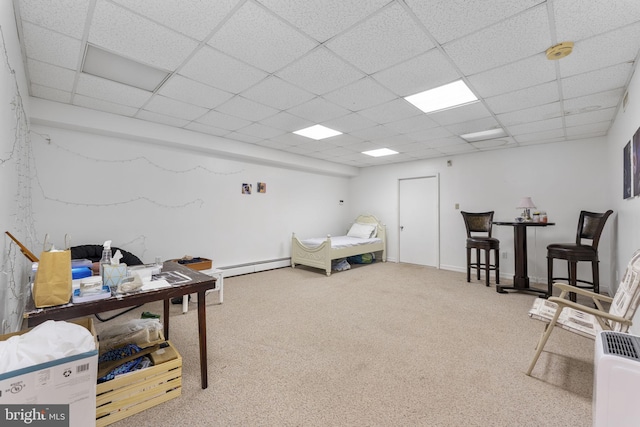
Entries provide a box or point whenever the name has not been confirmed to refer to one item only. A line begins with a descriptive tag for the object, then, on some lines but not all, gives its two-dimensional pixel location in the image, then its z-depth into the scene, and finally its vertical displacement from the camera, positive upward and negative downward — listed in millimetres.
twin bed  5125 -704
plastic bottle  1683 -256
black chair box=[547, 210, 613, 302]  3330 -530
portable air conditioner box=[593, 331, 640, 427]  1059 -726
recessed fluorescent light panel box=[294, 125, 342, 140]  4018 +1238
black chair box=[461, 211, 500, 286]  4320 -499
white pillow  6531 -481
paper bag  1275 -313
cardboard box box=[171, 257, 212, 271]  3768 -713
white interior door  5828 -255
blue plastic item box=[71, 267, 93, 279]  1702 -368
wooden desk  1251 -469
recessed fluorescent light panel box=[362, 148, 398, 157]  5296 +1180
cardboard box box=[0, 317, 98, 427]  990 -669
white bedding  5456 -661
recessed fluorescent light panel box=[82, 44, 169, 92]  2238 +1310
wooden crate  1493 -1048
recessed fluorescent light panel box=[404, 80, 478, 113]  2715 +1222
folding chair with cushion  1651 -721
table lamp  4238 +39
